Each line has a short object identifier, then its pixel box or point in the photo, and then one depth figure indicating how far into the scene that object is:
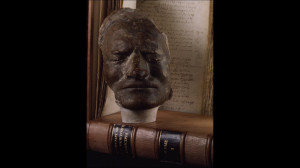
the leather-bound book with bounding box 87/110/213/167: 1.46
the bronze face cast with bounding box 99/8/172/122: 1.64
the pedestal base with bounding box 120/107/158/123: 1.71
